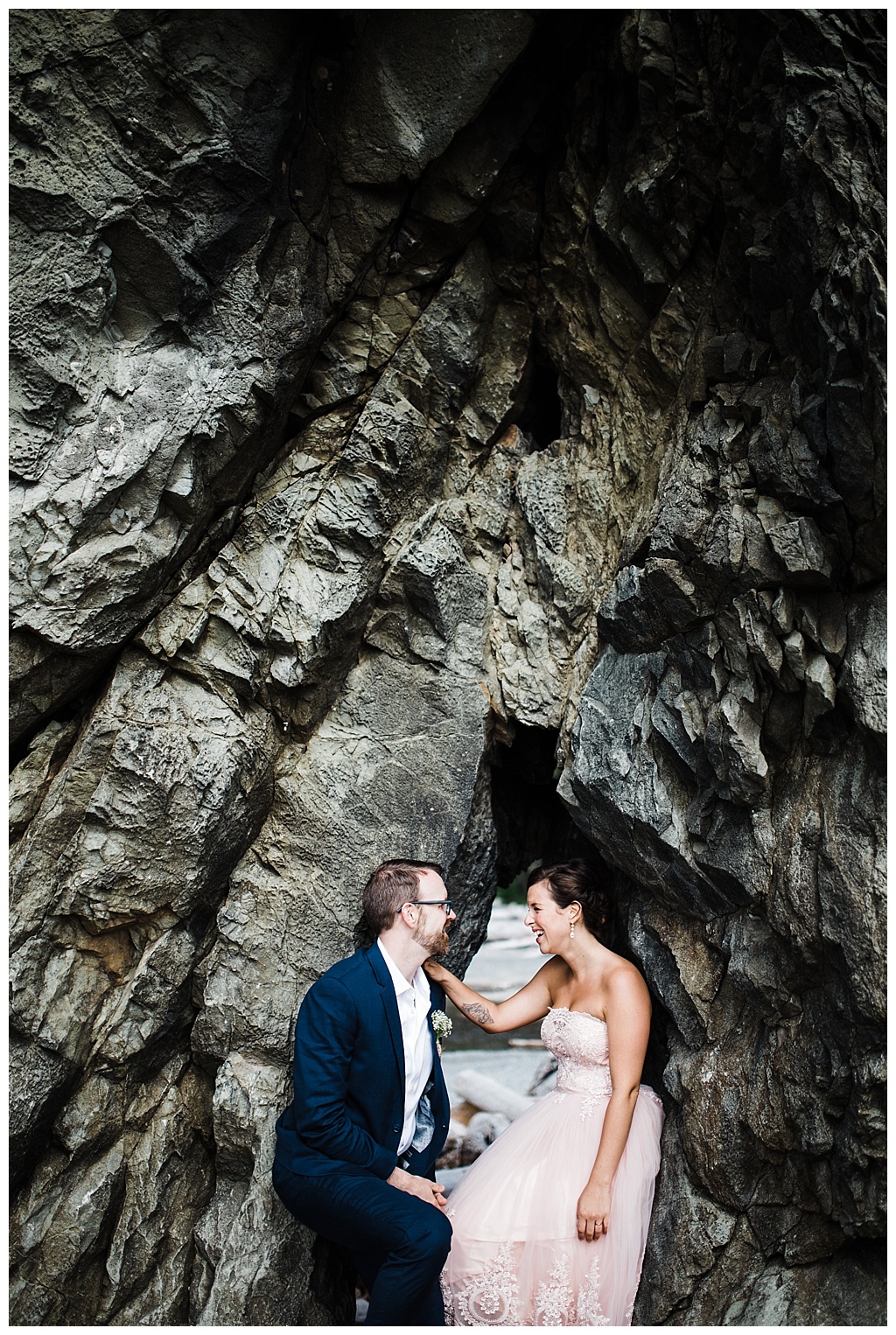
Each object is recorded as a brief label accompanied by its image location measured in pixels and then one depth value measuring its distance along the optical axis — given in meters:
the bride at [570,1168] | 3.09
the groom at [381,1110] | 2.95
